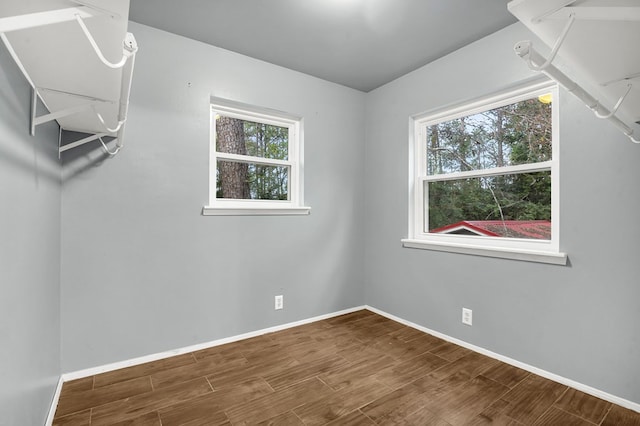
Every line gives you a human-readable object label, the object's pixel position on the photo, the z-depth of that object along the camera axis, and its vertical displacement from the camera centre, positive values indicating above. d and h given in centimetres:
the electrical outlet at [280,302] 296 -83
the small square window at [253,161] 275 +47
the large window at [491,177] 226 +29
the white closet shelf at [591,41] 93 +58
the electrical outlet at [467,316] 259 -84
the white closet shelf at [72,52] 86 +55
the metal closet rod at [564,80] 111 +53
